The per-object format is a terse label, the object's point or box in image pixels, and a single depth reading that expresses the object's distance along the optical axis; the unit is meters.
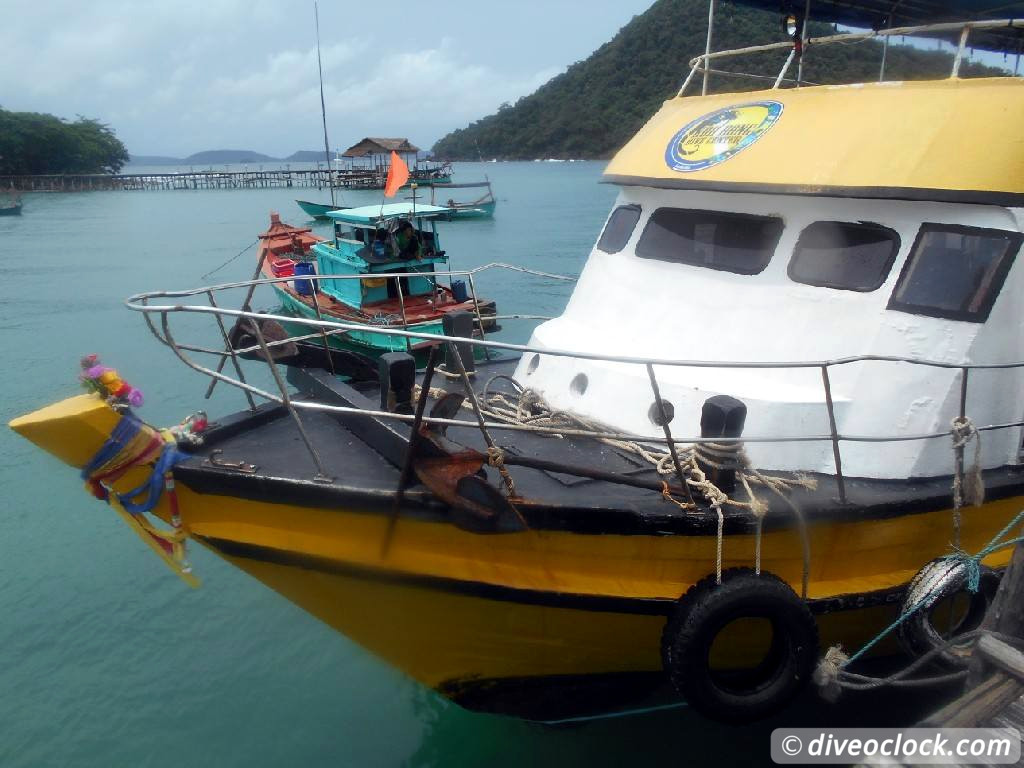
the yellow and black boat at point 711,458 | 3.60
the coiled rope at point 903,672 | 3.73
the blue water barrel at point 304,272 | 17.33
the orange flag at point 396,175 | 12.80
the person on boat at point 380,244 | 16.16
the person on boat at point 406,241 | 16.17
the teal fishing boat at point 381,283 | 14.69
